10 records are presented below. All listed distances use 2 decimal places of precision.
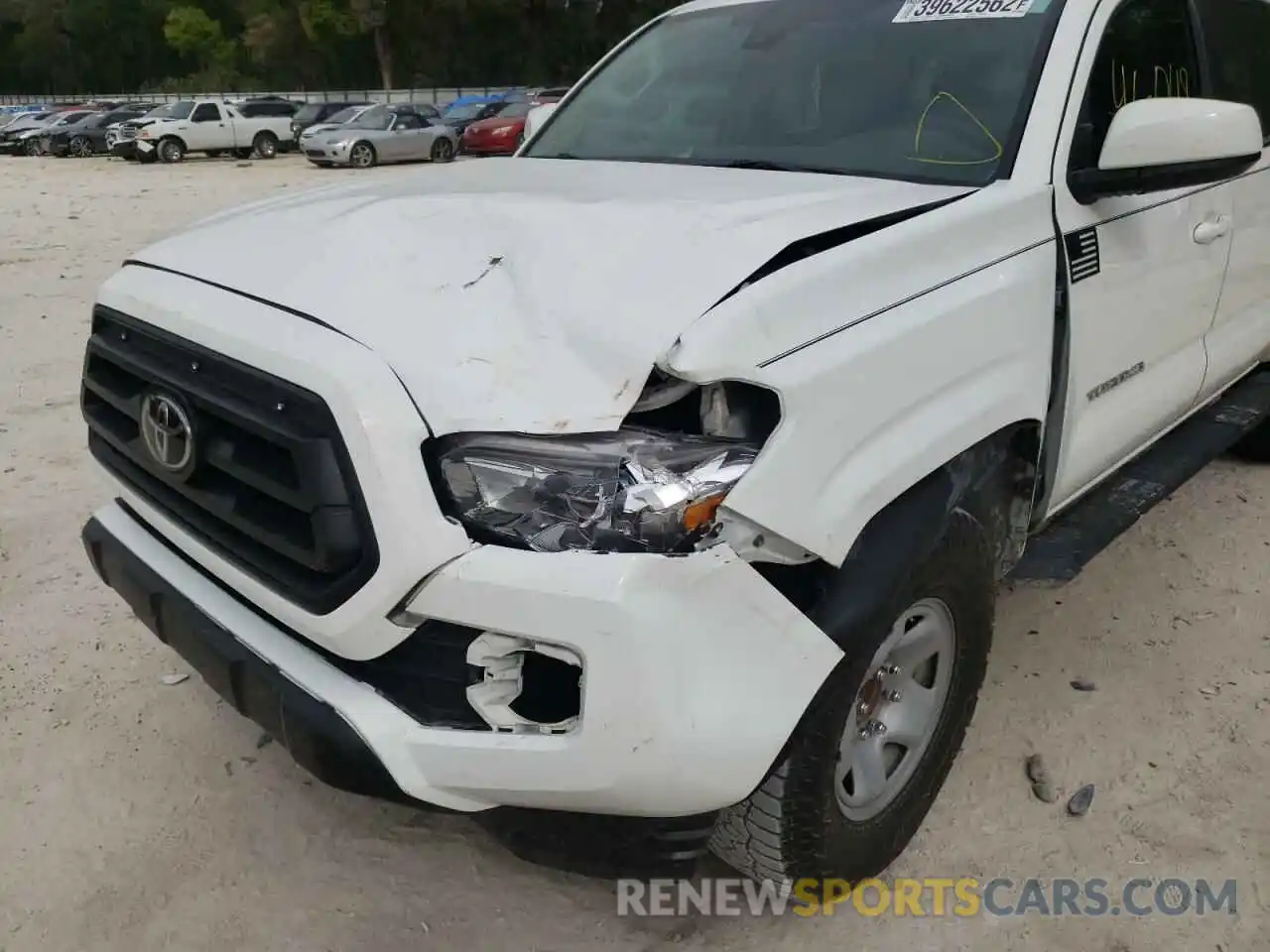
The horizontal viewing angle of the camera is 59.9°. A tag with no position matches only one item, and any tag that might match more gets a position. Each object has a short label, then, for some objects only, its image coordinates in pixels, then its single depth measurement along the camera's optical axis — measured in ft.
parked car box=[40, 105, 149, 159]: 98.89
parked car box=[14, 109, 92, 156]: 101.96
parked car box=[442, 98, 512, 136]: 92.03
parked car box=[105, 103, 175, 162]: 88.48
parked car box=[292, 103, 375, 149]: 80.03
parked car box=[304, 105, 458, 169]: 77.87
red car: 82.12
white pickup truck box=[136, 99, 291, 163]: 87.25
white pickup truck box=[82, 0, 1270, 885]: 5.81
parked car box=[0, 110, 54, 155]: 105.29
